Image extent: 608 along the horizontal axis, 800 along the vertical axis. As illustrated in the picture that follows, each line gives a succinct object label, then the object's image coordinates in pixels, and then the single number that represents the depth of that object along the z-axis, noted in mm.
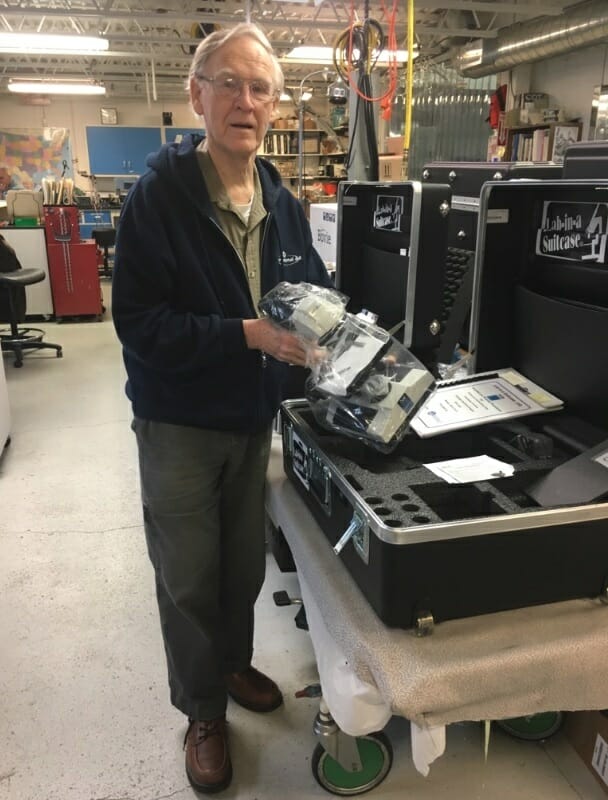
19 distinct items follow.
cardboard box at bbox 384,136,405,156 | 3747
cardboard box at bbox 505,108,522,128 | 6637
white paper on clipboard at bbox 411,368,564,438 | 1119
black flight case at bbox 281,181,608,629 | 829
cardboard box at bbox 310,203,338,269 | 2646
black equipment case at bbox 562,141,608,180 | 1197
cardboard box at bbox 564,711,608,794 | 1393
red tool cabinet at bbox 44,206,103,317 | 5742
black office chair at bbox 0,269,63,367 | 4750
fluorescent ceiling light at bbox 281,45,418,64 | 6375
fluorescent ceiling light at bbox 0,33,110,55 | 5752
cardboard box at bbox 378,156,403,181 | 3182
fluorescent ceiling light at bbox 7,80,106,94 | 8773
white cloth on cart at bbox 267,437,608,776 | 791
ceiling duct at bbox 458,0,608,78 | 5281
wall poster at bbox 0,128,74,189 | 10922
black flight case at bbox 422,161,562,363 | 1548
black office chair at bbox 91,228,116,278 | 8184
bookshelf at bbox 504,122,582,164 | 6094
